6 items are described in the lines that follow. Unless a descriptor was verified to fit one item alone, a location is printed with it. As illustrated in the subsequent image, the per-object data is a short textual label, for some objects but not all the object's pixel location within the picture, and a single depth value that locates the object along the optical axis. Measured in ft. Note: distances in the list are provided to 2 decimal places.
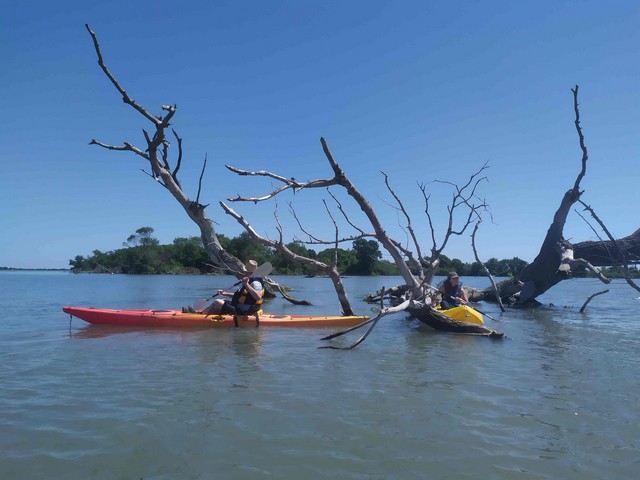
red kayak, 33.71
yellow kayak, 34.68
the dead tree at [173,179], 41.27
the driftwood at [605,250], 56.13
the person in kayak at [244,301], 35.06
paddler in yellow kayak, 39.27
